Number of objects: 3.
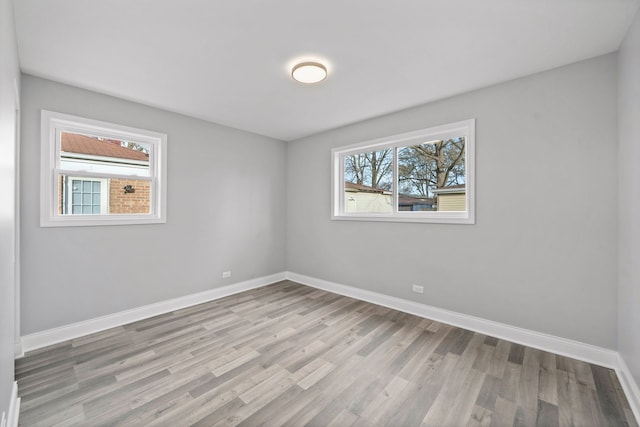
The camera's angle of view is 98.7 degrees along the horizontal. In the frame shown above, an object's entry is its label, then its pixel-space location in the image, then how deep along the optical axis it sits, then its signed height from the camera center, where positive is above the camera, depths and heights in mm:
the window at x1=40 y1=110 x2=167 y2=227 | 2699 +457
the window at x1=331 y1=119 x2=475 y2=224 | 3113 +500
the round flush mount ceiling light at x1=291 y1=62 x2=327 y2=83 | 2418 +1298
